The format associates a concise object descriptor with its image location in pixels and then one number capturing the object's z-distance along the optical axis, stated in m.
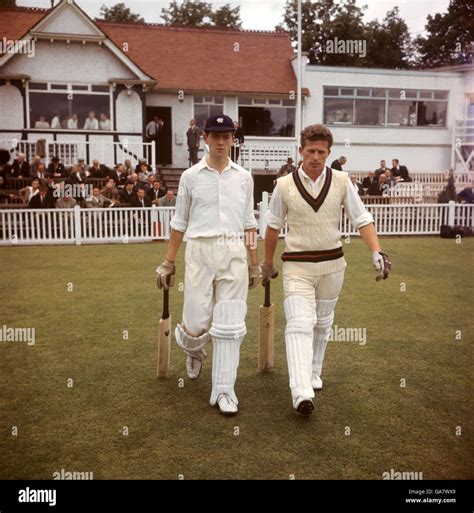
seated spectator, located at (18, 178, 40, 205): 16.97
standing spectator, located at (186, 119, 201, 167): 22.44
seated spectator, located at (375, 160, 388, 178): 21.40
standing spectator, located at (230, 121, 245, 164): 21.92
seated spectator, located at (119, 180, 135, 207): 17.41
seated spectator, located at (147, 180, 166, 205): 17.84
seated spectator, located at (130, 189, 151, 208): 17.12
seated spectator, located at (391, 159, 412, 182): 23.67
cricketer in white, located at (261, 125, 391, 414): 4.58
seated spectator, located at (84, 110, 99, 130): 22.51
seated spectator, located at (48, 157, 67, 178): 19.28
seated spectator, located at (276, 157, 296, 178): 16.65
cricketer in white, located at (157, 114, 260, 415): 4.77
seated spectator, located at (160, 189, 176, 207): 17.27
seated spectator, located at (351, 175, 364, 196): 20.44
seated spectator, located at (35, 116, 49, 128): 22.23
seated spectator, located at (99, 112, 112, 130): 22.80
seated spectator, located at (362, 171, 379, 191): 20.28
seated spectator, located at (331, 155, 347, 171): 17.31
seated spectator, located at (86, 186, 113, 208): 17.14
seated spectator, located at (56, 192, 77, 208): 17.00
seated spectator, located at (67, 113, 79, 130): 22.33
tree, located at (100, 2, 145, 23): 44.32
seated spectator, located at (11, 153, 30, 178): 19.25
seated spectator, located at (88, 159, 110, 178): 19.80
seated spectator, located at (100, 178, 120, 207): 17.95
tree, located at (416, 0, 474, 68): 41.72
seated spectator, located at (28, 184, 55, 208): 16.58
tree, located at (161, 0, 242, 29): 43.62
